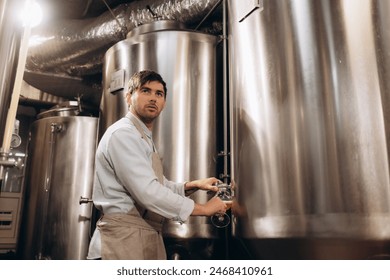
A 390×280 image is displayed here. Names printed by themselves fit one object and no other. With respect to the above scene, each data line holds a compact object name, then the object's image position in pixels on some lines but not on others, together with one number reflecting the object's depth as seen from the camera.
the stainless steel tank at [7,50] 1.20
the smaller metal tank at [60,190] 3.58
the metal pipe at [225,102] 2.68
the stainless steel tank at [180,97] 2.67
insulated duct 3.44
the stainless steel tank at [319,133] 1.44
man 1.86
